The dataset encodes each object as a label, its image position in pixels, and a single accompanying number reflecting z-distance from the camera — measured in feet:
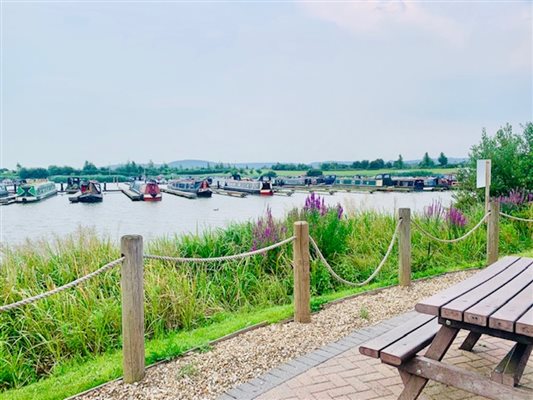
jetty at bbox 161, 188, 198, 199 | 104.03
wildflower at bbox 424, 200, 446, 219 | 28.81
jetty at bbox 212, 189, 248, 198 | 119.08
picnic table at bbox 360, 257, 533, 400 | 7.25
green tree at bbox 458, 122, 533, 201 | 39.52
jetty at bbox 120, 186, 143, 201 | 78.74
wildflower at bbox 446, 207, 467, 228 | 27.71
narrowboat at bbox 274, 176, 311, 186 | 150.06
